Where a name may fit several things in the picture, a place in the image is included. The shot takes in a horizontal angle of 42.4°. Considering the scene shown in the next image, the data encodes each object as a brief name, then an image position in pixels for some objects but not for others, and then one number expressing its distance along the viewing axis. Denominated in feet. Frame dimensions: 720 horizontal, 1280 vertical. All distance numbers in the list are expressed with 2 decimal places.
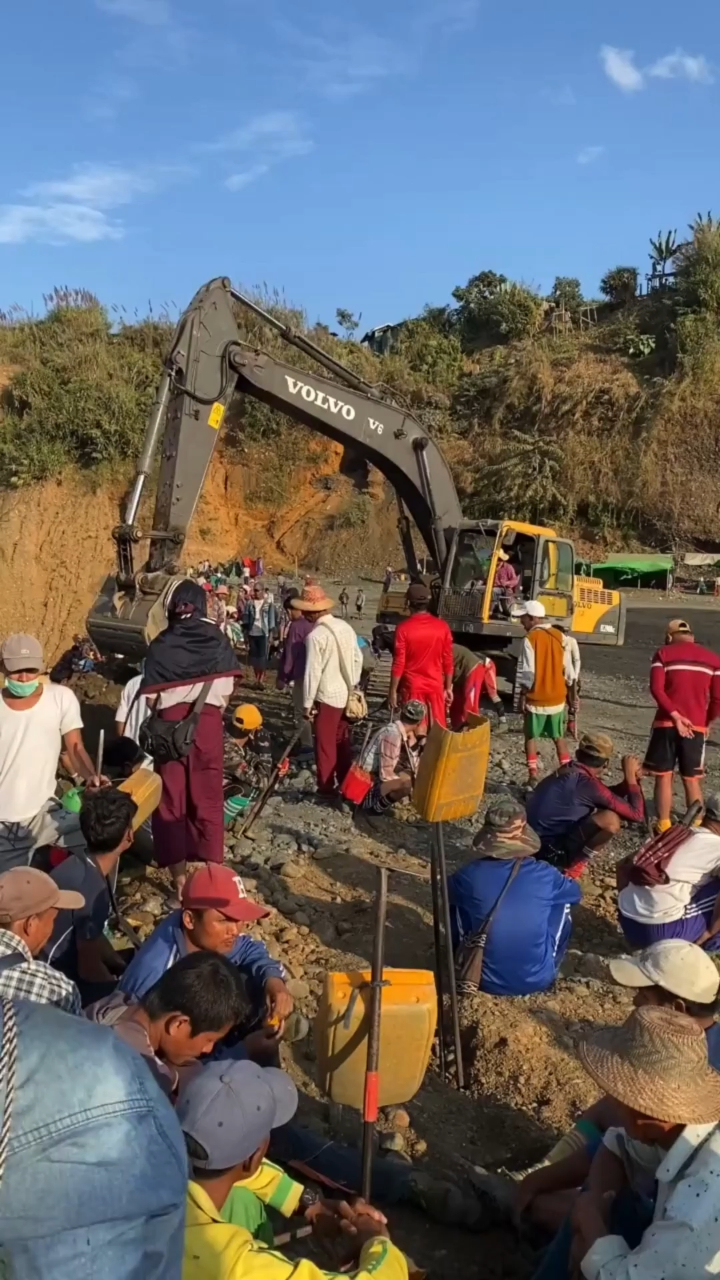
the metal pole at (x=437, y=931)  12.67
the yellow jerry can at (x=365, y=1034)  8.87
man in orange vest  25.12
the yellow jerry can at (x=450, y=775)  12.15
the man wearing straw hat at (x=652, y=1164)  6.52
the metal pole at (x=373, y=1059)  8.17
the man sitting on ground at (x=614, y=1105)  9.14
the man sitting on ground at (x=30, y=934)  7.07
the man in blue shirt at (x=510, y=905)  13.53
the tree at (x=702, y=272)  90.89
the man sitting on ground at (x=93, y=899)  11.10
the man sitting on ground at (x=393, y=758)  22.81
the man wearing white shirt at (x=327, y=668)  22.72
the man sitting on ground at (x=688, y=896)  13.37
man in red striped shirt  20.98
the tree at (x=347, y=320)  112.13
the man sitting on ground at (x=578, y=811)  17.71
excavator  27.12
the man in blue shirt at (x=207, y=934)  10.20
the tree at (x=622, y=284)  108.99
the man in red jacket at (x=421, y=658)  23.65
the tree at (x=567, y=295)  109.60
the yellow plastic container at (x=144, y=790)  14.65
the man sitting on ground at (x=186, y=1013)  7.97
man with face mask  13.56
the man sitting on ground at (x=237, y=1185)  5.97
